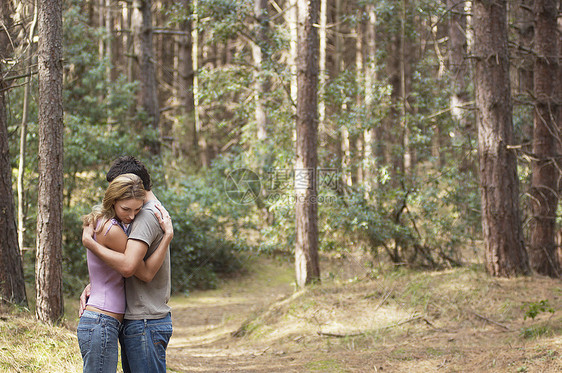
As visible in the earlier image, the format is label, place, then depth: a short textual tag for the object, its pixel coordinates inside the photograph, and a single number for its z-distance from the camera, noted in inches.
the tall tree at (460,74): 570.6
